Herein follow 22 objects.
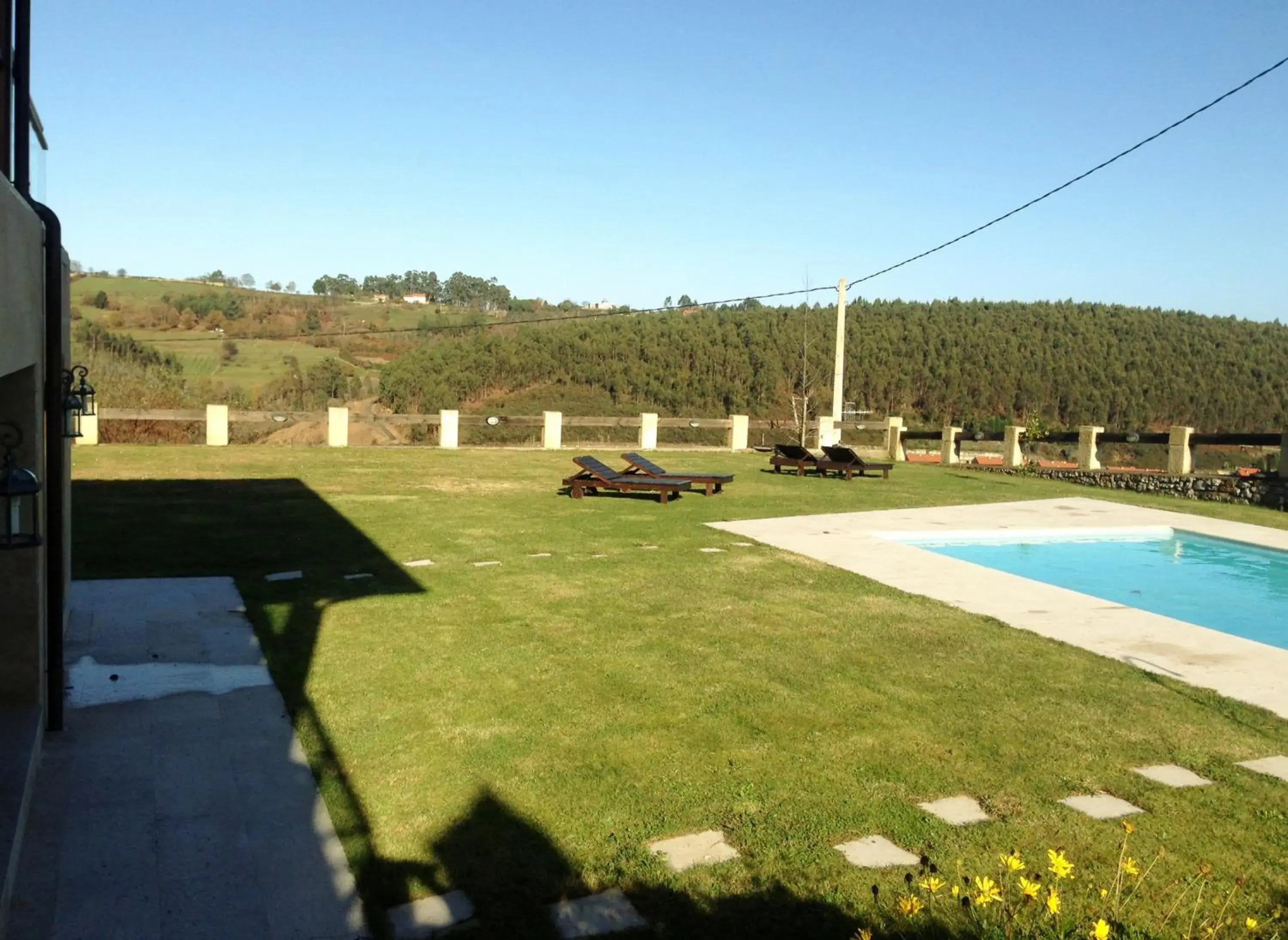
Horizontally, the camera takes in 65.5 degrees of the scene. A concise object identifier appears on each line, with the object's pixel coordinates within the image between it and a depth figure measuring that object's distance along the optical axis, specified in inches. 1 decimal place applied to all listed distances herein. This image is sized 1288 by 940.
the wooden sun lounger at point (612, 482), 531.8
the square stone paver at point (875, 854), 136.6
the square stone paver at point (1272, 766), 173.9
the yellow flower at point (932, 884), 106.3
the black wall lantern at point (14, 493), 138.9
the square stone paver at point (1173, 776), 168.6
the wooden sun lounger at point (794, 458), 724.7
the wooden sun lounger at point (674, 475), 564.1
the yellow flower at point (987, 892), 101.2
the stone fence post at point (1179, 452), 709.3
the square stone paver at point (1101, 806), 154.5
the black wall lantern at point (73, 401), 225.5
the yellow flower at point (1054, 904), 96.2
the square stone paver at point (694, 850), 136.2
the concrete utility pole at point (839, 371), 819.4
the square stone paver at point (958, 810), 150.8
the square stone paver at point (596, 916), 119.6
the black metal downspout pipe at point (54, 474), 176.1
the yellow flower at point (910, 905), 100.1
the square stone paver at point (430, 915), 119.0
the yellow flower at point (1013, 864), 102.7
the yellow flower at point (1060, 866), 104.5
